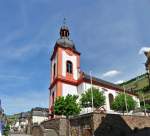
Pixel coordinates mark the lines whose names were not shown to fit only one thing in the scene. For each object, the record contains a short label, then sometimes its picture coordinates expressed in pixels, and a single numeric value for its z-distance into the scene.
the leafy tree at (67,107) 20.36
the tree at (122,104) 26.16
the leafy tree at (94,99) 23.35
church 26.54
